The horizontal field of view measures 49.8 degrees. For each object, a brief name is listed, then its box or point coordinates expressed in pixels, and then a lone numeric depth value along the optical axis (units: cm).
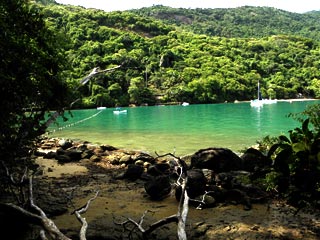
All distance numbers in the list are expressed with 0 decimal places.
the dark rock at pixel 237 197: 962
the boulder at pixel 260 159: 336
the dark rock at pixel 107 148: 2070
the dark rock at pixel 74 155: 1788
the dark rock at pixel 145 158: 1658
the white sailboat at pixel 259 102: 10438
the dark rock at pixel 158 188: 1039
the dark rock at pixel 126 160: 1666
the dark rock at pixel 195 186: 988
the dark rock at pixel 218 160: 1288
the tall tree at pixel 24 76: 679
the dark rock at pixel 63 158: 1734
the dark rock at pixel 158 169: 1383
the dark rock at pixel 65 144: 2221
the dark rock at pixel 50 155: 1845
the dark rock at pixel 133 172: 1333
